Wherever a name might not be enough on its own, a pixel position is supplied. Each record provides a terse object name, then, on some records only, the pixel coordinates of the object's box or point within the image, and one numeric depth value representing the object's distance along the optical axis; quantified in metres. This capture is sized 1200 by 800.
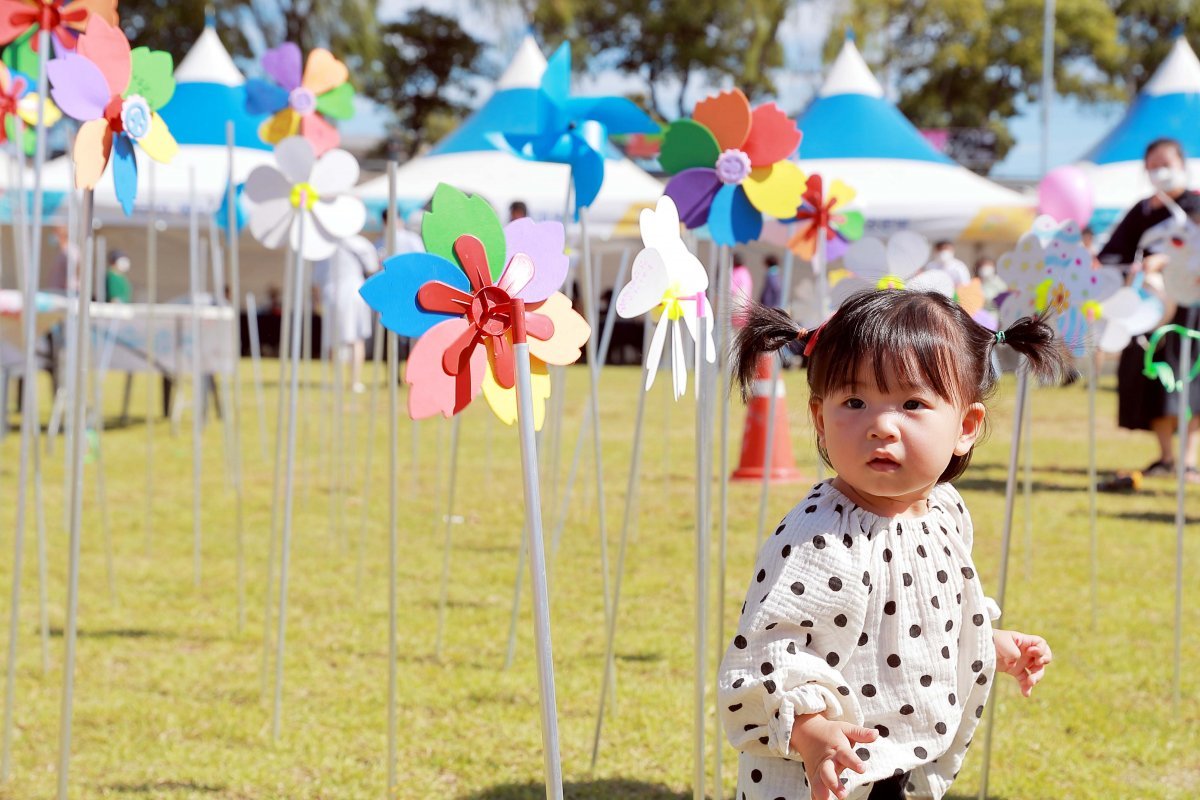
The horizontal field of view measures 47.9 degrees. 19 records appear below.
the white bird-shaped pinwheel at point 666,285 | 1.65
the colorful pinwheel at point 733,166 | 2.34
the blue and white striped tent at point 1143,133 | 10.01
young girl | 1.50
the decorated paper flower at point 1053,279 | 2.56
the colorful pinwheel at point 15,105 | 2.90
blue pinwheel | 2.83
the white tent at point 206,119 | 9.11
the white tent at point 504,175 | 9.71
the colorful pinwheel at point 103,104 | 2.09
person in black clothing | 5.13
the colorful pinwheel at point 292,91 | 3.81
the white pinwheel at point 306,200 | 3.07
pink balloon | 4.57
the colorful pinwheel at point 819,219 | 3.15
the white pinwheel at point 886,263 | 2.44
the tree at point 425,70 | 29.58
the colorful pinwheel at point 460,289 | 1.49
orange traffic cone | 6.58
